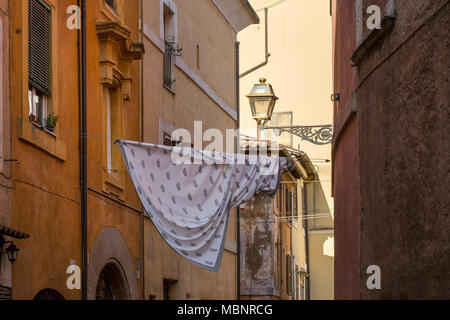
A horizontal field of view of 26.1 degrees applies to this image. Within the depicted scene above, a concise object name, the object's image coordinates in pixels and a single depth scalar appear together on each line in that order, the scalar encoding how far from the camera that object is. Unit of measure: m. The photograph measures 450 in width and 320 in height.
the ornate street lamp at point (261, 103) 16.83
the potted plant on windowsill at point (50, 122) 13.66
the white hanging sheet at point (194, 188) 13.00
